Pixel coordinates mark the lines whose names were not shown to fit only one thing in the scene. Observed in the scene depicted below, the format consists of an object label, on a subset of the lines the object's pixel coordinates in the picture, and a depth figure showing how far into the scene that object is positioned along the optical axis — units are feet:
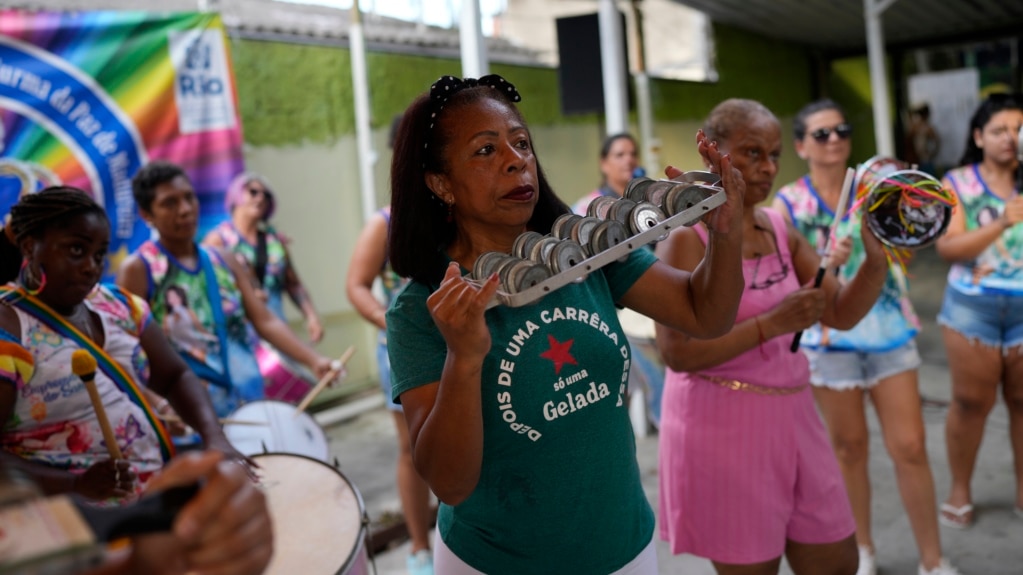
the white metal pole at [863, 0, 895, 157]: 23.89
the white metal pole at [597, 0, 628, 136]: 20.94
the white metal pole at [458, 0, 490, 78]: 14.16
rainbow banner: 16.61
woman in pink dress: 8.30
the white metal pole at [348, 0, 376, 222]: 22.03
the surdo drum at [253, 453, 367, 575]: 7.06
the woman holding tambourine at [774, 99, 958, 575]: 11.59
